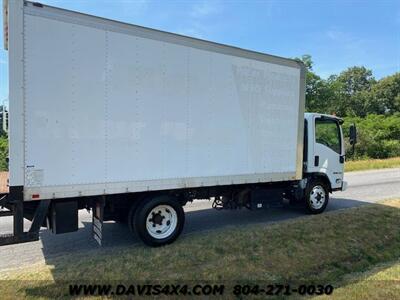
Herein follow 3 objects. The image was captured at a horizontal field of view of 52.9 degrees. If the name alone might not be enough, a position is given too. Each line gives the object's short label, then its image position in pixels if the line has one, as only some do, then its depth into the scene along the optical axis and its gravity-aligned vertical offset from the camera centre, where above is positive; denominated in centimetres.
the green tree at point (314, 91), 4416 +514
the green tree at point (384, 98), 7594 +772
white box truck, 563 +18
